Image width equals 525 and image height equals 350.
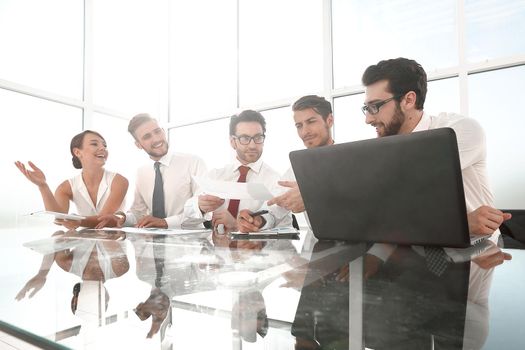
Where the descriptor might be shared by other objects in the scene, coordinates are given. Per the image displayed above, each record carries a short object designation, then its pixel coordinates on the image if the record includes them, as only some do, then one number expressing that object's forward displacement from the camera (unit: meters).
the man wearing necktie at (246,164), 2.42
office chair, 1.78
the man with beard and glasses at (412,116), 1.50
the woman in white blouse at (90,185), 2.63
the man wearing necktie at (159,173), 2.89
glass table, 0.33
